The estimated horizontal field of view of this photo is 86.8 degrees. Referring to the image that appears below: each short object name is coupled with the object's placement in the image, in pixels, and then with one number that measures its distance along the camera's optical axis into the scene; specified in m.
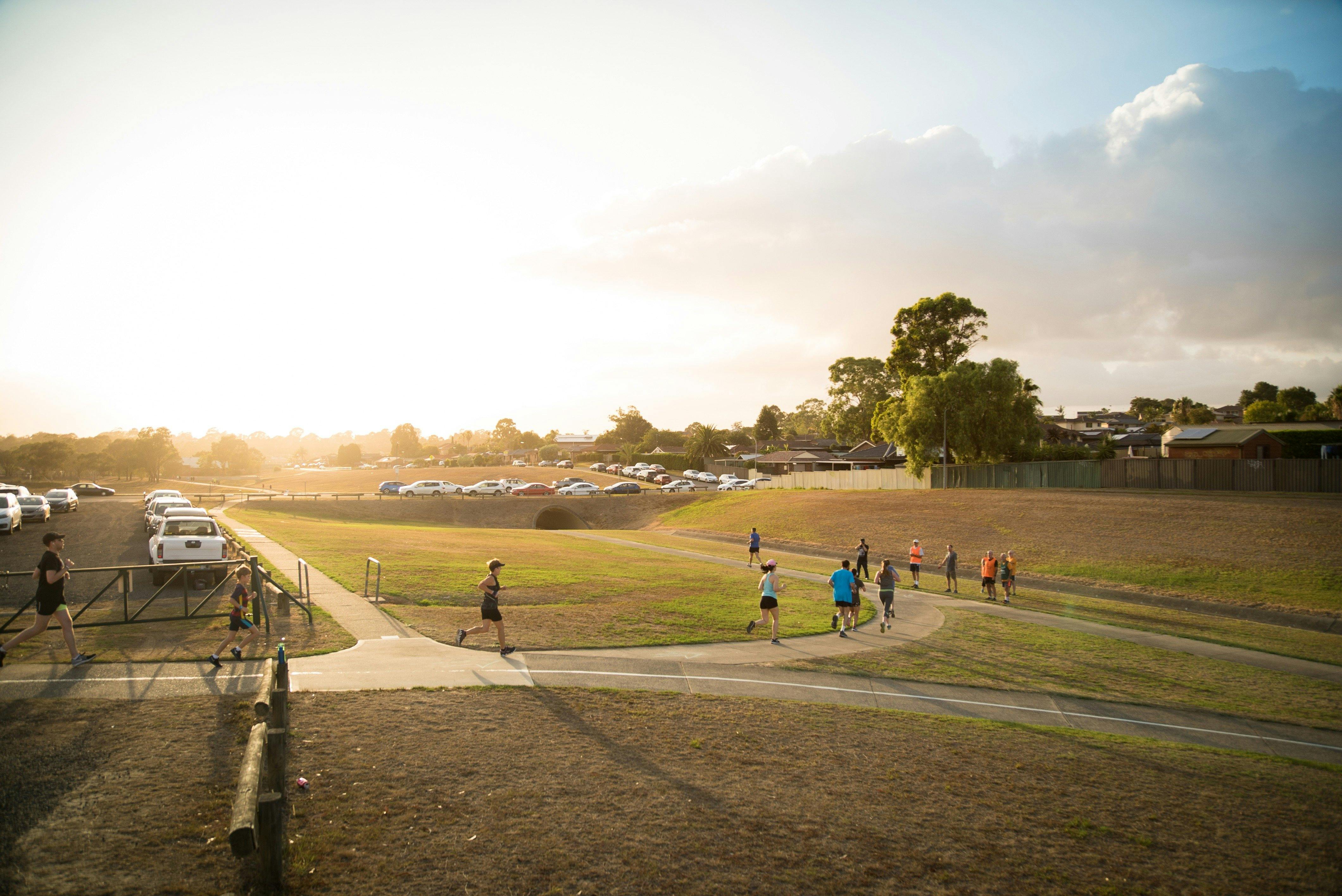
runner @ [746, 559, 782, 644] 17.12
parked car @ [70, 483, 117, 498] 71.88
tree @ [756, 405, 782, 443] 145.62
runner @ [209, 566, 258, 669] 12.66
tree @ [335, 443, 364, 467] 177.88
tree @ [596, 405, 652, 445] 154.50
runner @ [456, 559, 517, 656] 13.93
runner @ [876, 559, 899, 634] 20.14
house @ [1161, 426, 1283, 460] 53.38
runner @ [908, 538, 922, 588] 29.41
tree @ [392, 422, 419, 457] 190.62
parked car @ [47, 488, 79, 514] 49.75
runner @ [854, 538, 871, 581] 25.30
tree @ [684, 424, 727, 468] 115.19
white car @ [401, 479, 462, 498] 69.41
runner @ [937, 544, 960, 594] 29.42
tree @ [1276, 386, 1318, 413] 109.56
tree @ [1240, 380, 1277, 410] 140.12
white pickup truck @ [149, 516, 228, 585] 21.06
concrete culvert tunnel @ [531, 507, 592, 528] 68.56
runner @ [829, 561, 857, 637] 18.42
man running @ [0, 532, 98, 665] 11.45
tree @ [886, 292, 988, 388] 67.50
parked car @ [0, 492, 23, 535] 34.84
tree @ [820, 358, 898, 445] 97.94
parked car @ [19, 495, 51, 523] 40.88
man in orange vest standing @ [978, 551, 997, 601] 28.28
